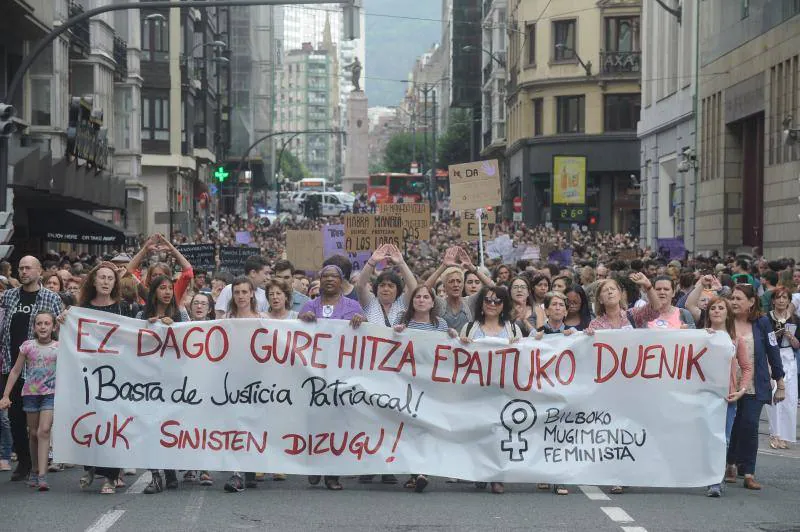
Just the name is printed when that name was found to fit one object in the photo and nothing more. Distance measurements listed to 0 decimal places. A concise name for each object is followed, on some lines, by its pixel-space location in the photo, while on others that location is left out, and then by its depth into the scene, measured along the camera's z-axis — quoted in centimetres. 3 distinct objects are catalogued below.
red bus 11769
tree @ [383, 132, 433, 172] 16338
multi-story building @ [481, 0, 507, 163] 8006
